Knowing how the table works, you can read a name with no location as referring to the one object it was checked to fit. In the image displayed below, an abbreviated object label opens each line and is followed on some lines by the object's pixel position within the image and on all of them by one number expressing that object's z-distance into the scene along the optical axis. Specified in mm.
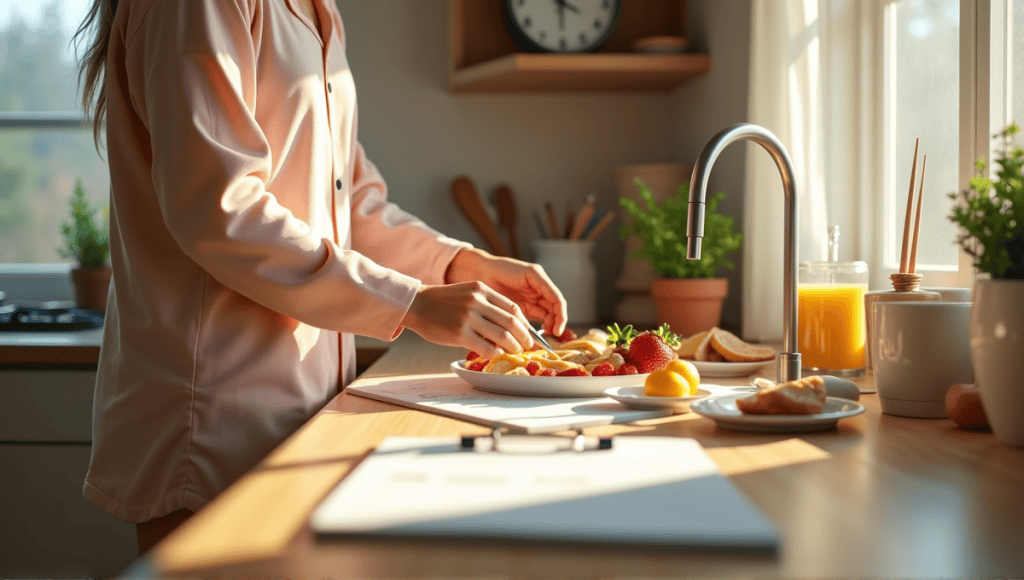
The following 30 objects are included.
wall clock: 2113
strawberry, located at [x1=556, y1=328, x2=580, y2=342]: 1442
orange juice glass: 1218
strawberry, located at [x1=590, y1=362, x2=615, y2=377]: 1083
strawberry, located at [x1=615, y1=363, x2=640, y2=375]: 1088
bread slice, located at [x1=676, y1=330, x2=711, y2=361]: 1329
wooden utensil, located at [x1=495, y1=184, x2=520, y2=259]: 2324
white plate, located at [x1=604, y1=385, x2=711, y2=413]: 943
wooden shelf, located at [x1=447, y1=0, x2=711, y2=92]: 2021
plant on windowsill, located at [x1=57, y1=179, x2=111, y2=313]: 2275
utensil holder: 2178
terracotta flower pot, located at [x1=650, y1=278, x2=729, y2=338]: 1696
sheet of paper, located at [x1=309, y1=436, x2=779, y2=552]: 501
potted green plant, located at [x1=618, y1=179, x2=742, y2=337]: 1706
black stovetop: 1903
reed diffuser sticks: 1132
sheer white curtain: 1651
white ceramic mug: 917
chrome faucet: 1040
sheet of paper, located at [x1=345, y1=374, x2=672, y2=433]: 887
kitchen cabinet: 1746
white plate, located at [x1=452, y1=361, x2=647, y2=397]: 1040
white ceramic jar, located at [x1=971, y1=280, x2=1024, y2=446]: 759
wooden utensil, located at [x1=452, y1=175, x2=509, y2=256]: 2307
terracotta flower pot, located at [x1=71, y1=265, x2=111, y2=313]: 2273
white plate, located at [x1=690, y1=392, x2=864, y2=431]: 828
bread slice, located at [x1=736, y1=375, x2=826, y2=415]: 849
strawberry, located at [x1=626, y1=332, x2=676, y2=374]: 1105
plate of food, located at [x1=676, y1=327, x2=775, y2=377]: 1251
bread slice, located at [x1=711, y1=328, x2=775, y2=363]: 1286
